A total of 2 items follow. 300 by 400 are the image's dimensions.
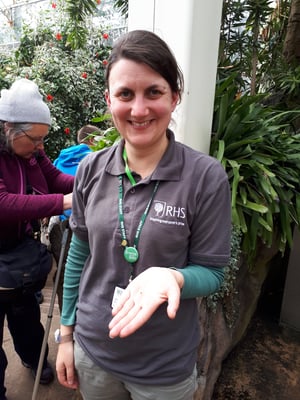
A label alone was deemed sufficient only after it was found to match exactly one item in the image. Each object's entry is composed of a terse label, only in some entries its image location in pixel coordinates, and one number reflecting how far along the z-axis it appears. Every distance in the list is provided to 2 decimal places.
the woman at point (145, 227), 0.95
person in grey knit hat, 1.61
